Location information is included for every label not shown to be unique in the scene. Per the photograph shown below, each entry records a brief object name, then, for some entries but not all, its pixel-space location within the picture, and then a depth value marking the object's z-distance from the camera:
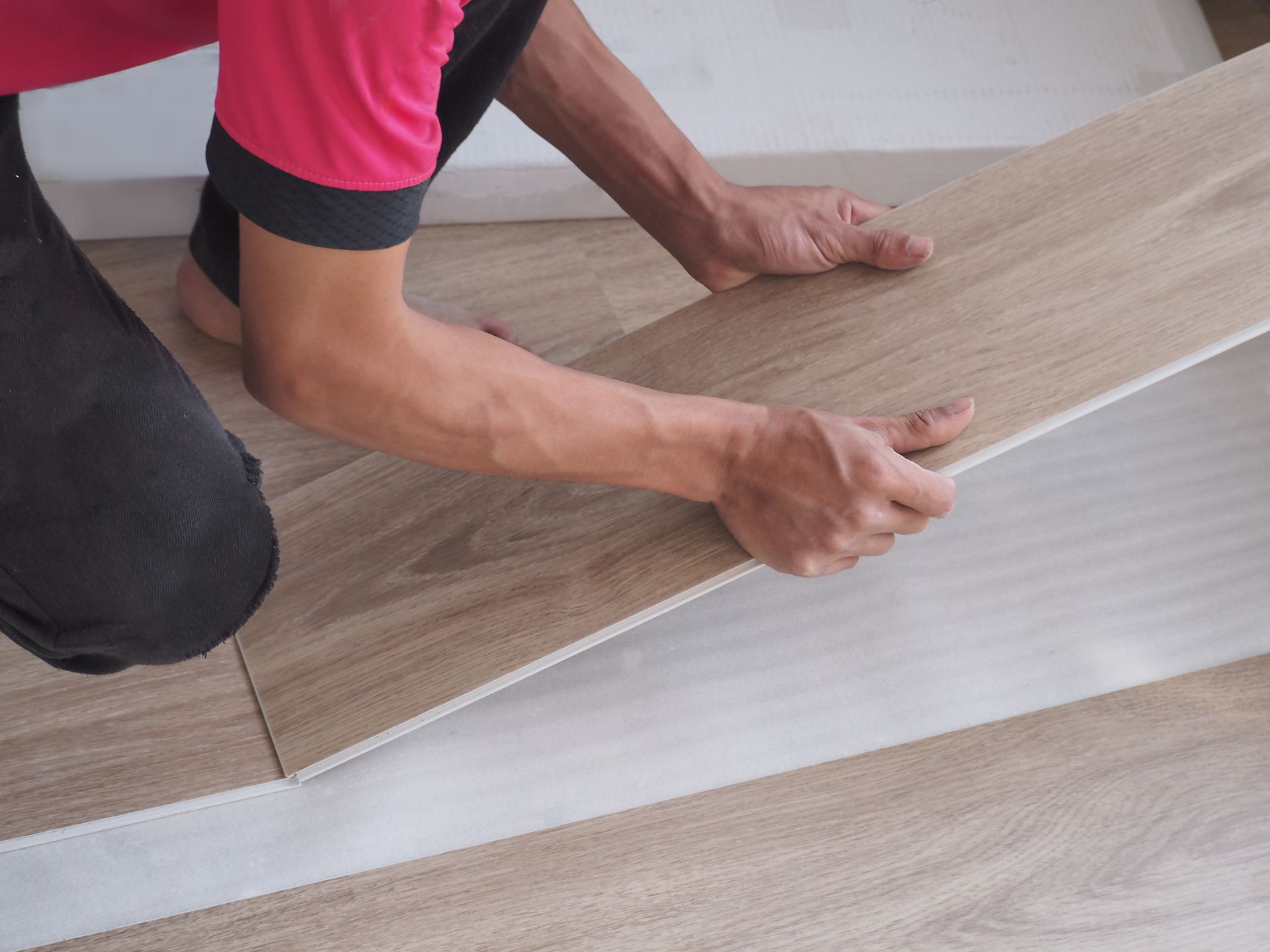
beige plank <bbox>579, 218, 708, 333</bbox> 1.69
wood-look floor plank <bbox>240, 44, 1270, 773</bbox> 1.14
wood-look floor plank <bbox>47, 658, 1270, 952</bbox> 1.13
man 0.64
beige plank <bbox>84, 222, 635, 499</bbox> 1.47
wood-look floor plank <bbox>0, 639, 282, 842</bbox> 1.16
